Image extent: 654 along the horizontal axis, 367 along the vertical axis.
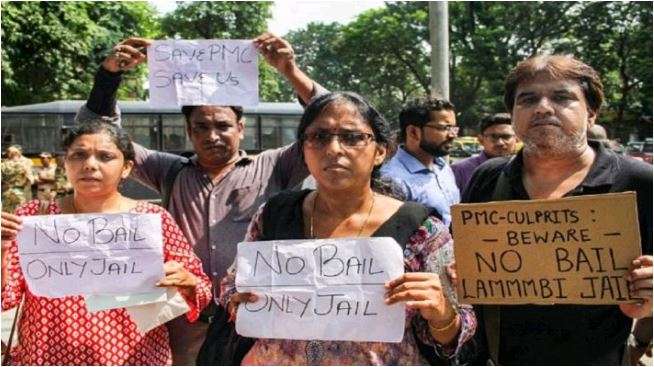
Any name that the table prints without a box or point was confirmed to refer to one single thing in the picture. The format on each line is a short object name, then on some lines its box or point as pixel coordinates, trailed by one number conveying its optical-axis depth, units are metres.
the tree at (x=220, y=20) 31.48
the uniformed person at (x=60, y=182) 11.64
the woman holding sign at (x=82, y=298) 2.25
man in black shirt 2.05
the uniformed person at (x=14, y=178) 10.98
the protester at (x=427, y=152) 4.02
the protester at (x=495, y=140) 5.15
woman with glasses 1.83
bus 15.57
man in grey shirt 2.84
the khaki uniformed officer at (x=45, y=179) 12.60
